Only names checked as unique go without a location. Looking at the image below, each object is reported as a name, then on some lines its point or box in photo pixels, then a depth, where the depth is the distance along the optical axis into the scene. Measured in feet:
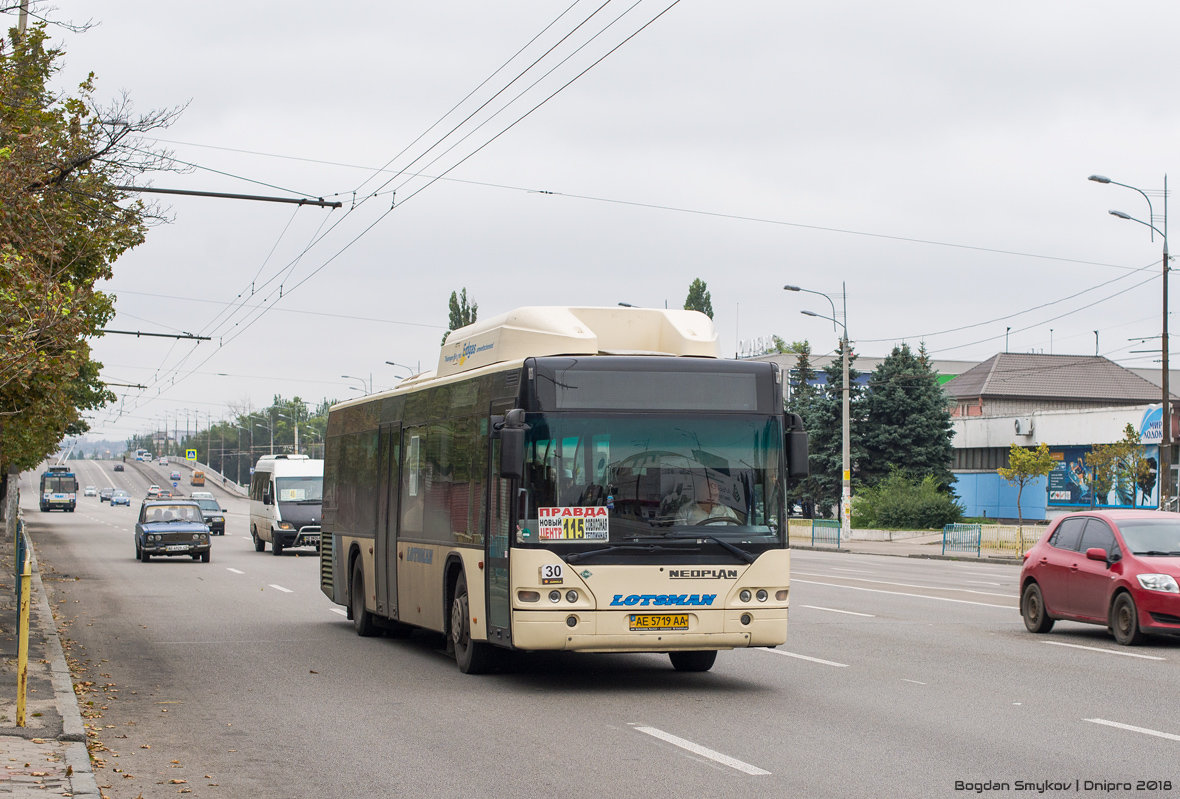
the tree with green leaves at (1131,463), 161.27
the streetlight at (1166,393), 115.74
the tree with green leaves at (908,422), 215.51
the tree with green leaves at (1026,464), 183.32
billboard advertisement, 171.01
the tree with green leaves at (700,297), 263.49
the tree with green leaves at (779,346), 452.92
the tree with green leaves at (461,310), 246.68
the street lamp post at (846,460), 167.12
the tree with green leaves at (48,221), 38.32
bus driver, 39.06
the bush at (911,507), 184.24
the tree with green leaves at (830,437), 218.79
